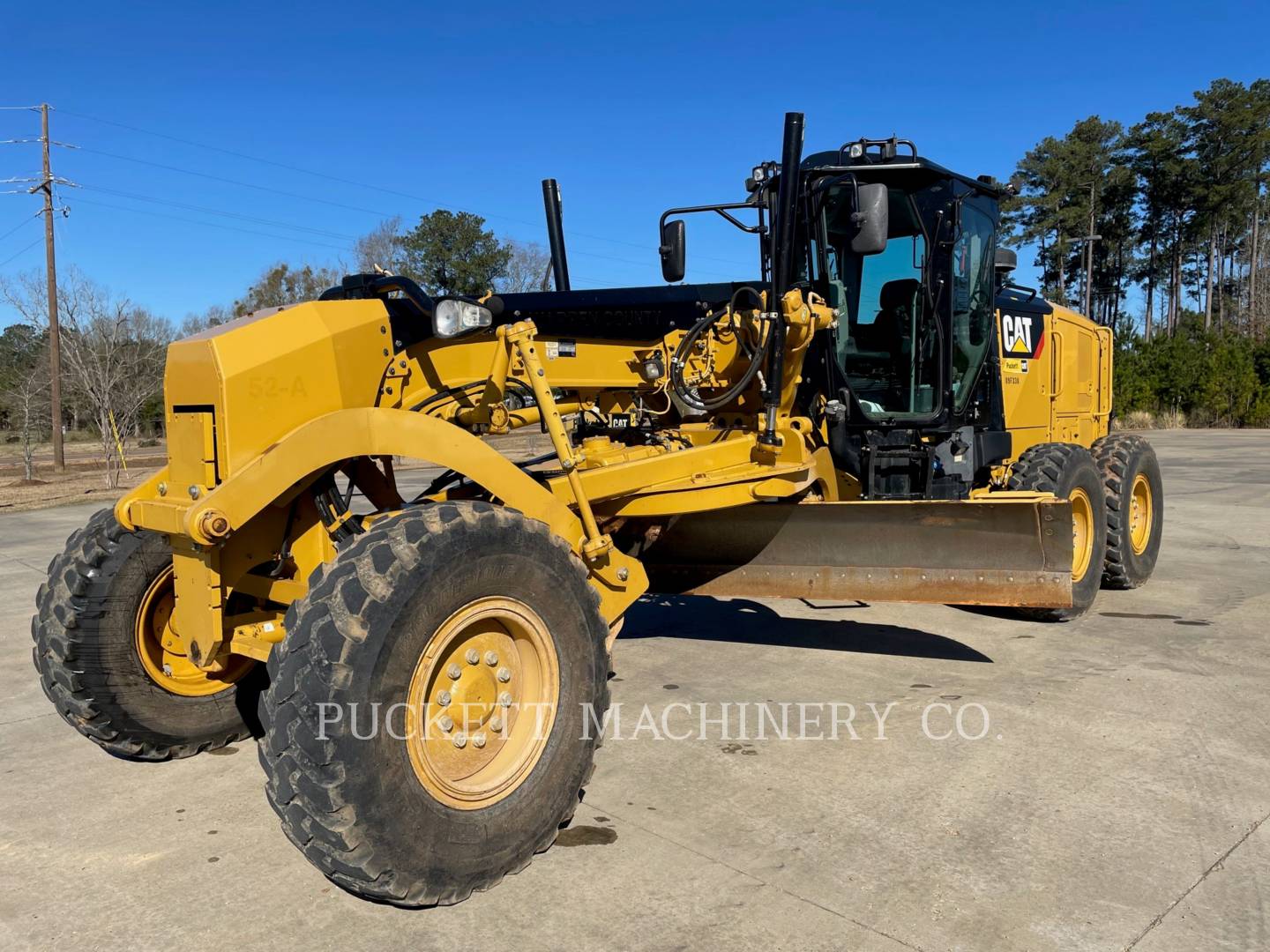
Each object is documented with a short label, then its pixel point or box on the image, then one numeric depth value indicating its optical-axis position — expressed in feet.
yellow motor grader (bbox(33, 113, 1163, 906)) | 9.68
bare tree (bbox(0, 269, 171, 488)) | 66.28
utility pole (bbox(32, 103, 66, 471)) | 78.64
